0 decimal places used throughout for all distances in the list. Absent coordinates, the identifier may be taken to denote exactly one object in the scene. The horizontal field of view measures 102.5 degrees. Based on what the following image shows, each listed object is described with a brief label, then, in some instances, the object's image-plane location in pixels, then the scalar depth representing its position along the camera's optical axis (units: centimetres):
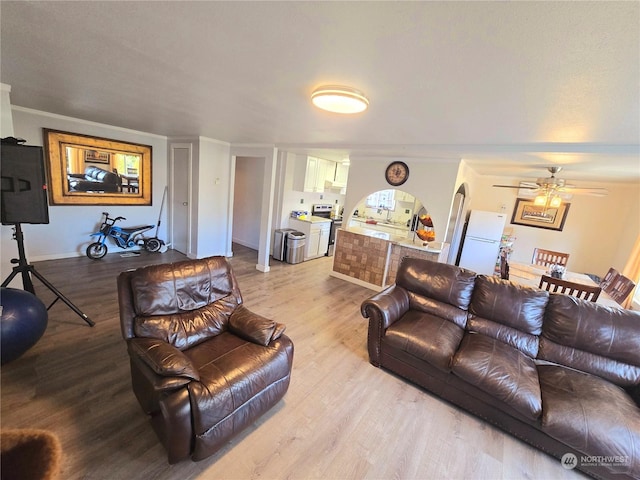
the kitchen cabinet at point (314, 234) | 551
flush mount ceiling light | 168
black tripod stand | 231
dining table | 301
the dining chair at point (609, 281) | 338
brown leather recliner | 138
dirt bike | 448
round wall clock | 412
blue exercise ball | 181
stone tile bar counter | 404
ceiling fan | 348
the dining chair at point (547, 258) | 420
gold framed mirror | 398
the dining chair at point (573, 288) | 271
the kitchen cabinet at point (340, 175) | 629
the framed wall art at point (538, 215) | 511
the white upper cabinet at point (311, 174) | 533
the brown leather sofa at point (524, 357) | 160
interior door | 485
